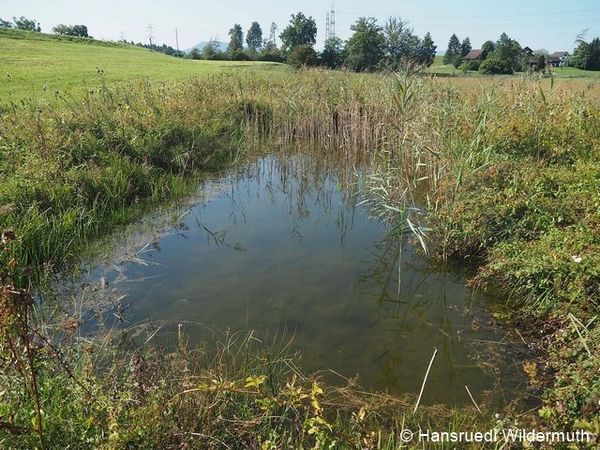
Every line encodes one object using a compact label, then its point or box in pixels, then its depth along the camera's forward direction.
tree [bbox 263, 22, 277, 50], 104.47
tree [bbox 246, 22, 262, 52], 100.08
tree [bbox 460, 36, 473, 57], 78.12
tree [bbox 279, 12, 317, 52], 61.38
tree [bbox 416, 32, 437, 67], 51.25
